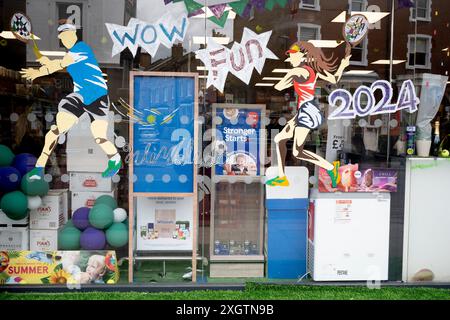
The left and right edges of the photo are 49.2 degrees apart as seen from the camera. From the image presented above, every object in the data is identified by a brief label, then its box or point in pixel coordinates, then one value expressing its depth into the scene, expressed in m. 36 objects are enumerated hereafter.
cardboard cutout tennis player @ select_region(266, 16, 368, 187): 4.65
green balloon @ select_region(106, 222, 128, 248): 4.55
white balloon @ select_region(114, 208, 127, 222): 4.64
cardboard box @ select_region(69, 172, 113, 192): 4.71
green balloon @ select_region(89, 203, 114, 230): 4.57
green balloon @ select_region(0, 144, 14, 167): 4.53
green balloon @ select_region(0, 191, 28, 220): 4.47
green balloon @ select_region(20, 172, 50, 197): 4.52
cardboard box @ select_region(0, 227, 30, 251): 4.55
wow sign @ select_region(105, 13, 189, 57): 4.57
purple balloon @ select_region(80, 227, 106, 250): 4.53
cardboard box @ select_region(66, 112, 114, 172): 4.60
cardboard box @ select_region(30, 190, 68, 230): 4.61
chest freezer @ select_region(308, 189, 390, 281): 4.46
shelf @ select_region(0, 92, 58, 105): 4.57
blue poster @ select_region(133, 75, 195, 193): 4.47
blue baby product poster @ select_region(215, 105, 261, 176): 4.71
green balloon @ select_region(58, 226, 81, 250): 4.57
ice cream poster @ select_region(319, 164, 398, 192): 4.54
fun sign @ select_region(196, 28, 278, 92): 4.66
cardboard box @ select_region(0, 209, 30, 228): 4.56
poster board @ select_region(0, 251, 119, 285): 4.43
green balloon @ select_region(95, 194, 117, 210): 4.67
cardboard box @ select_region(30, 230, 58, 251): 4.58
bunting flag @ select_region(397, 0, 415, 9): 4.75
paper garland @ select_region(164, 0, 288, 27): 4.67
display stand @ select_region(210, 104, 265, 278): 4.68
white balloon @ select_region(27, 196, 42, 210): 4.55
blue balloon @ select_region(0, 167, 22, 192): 4.50
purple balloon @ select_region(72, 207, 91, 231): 4.63
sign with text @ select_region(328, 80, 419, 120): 4.69
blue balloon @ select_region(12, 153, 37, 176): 4.55
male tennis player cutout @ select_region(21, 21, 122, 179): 4.50
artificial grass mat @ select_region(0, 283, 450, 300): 4.31
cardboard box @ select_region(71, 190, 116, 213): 4.73
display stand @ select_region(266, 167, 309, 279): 4.65
